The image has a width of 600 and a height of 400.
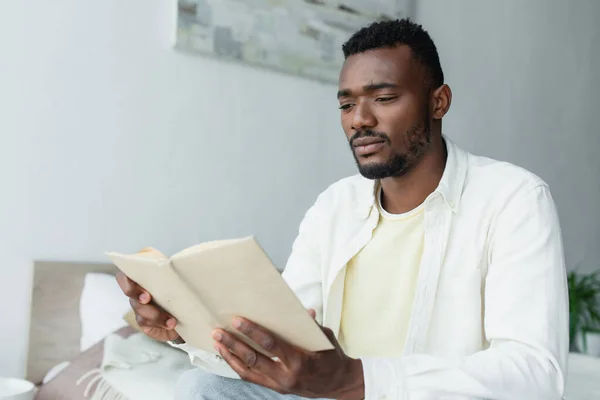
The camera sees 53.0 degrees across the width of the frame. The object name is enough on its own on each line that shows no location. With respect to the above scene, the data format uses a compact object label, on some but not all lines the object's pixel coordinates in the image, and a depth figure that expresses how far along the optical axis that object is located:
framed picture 1.93
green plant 3.02
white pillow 1.61
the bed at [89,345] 1.35
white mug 1.37
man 0.88
